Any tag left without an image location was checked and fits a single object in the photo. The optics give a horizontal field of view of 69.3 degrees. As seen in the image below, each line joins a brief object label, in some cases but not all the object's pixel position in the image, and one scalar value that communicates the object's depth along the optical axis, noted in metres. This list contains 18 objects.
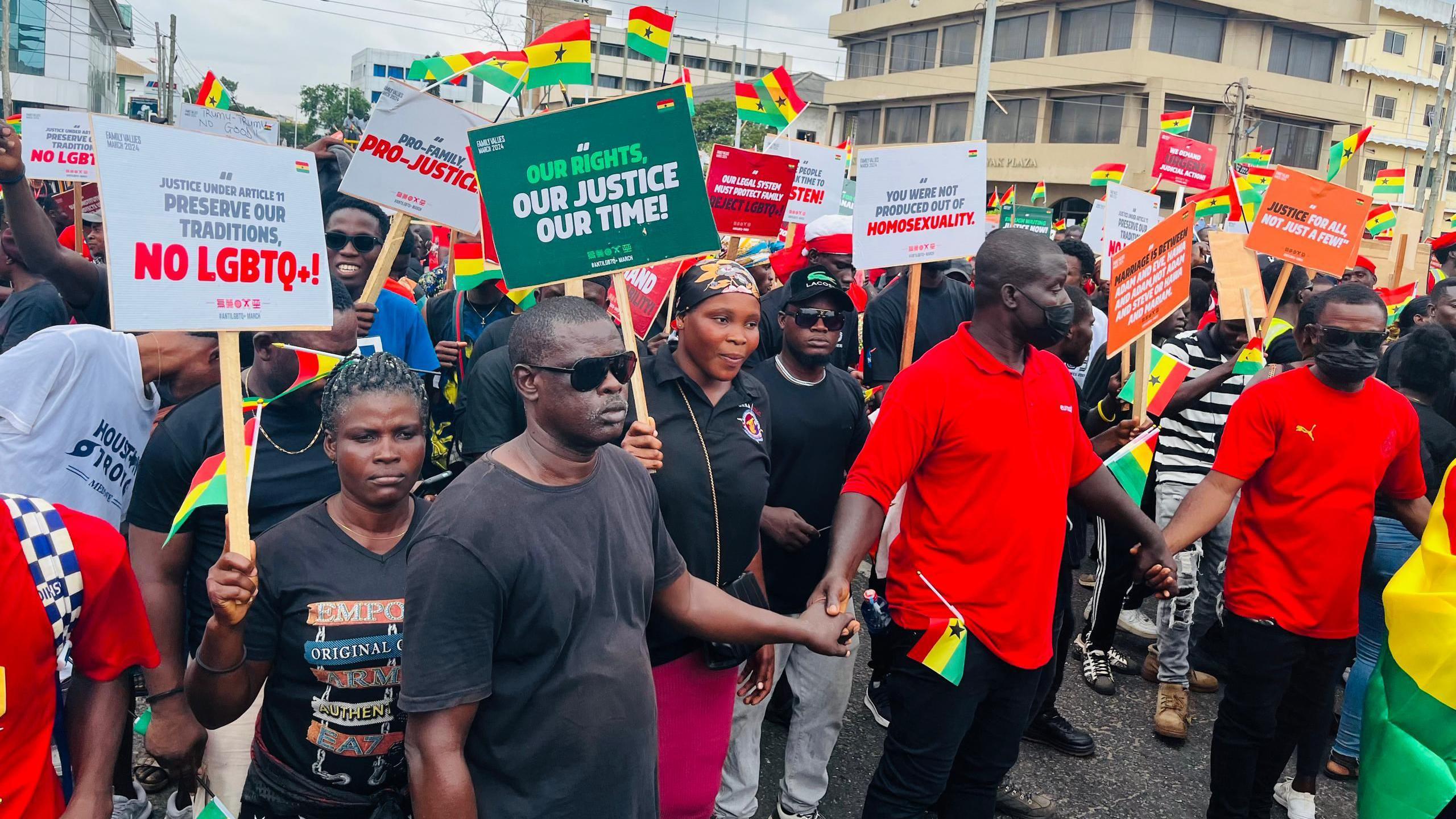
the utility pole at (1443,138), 29.66
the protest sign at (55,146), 8.21
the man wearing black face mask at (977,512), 3.31
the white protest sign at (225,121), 10.41
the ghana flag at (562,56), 7.43
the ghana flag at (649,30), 10.81
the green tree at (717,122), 50.72
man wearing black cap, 4.01
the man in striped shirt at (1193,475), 5.20
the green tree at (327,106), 76.00
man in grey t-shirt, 2.16
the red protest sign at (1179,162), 11.52
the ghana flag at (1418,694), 2.99
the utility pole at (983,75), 21.91
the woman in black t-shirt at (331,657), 2.54
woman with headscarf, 3.39
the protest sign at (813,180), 9.55
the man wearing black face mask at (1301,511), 3.84
